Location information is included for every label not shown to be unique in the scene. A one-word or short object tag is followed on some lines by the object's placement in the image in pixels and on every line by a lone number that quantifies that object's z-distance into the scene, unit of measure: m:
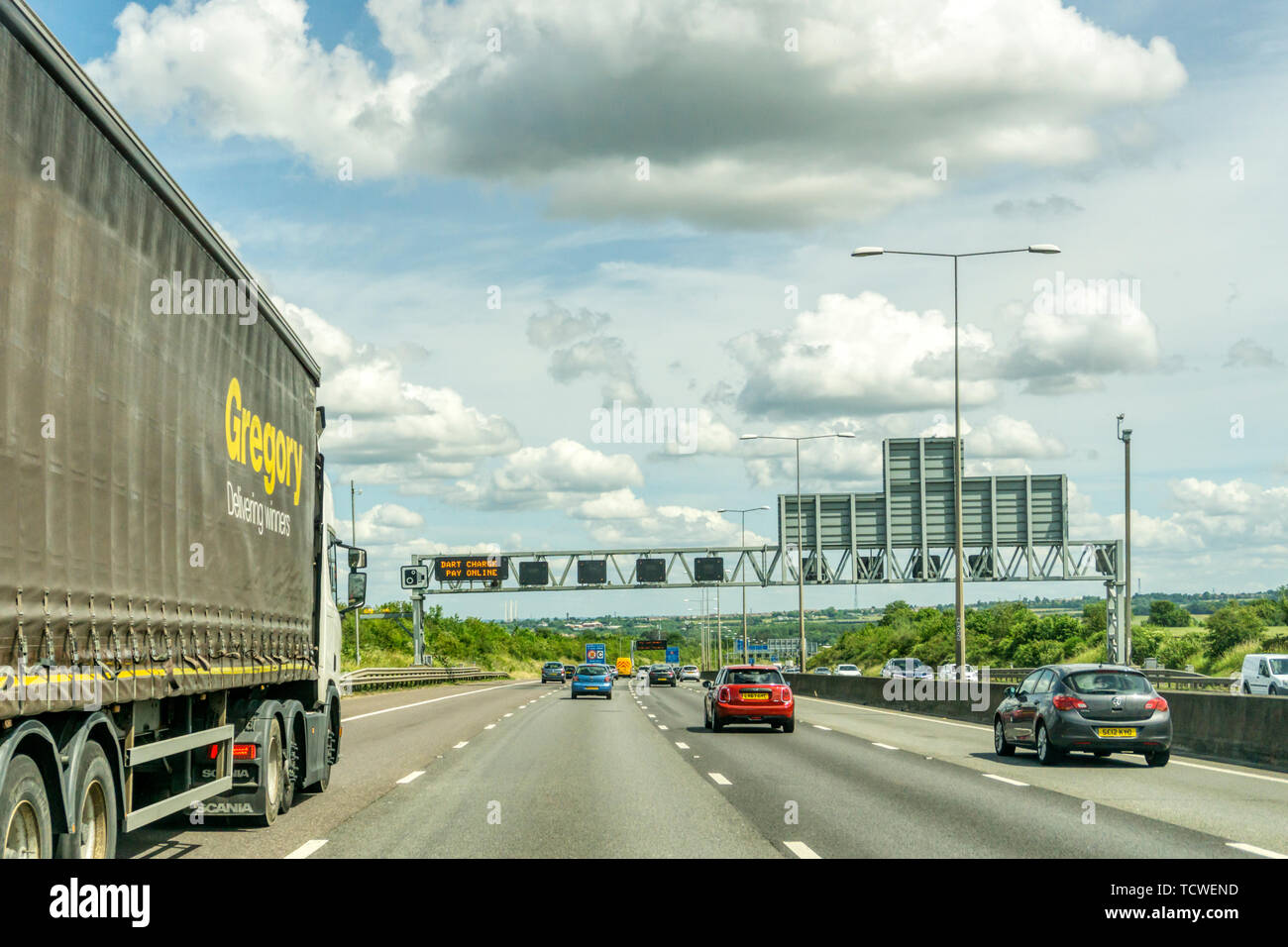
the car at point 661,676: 80.25
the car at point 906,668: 71.19
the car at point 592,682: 53.00
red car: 27.47
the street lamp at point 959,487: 31.50
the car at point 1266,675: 37.78
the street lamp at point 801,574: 56.44
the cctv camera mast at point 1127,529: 47.66
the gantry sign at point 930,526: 53.12
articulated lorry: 6.74
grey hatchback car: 19.34
